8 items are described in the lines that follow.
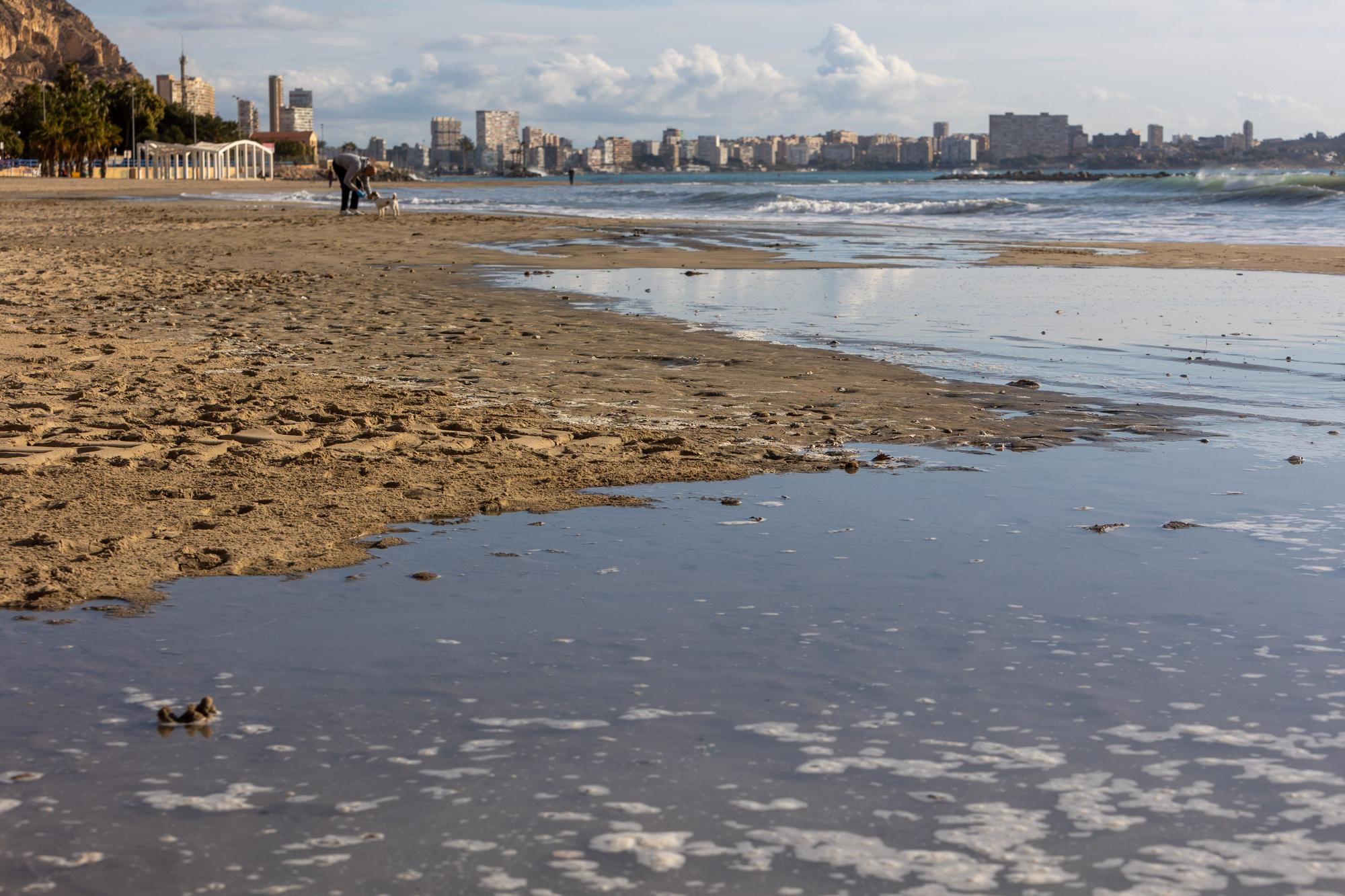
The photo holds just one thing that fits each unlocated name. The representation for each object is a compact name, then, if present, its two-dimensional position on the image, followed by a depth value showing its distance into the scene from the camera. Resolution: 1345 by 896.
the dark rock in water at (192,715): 3.04
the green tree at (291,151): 189.50
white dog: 31.95
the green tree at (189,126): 139.38
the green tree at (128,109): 123.50
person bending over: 32.06
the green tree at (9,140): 109.88
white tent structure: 110.00
